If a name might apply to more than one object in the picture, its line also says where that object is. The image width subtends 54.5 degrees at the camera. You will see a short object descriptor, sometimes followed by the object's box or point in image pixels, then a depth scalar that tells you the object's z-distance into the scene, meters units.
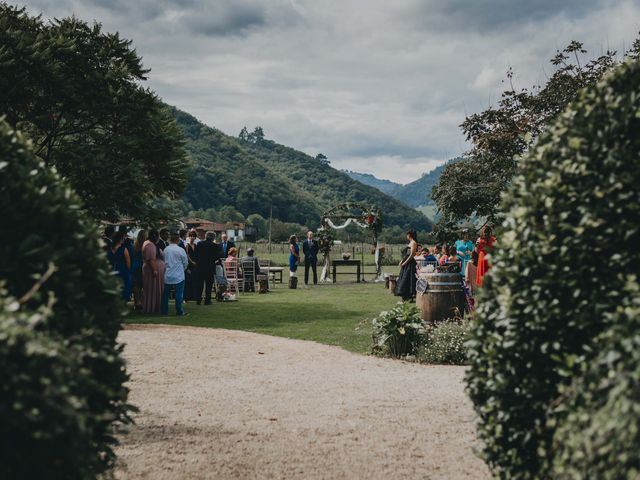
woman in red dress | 11.19
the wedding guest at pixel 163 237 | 15.77
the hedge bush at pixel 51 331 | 2.23
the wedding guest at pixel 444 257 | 16.62
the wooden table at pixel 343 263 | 28.31
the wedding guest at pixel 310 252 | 25.93
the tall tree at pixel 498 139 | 22.33
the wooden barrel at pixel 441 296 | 11.27
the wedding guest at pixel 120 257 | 13.88
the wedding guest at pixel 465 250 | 15.92
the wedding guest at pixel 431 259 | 17.63
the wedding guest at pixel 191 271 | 18.02
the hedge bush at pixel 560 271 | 2.89
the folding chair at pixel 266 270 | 23.92
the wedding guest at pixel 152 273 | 14.91
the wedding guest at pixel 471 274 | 13.10
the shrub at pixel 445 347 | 9.40
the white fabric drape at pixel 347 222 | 30.83
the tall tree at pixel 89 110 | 15.23
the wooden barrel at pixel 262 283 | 22.70
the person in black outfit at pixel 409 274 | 15.72
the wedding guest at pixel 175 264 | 14.77
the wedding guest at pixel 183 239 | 16.52
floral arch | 29.78
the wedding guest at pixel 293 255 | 24.67
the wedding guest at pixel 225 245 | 21.30
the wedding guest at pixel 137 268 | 15.23
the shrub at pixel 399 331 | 9.74
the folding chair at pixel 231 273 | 20.58
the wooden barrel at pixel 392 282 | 22.10
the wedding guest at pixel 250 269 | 22.72
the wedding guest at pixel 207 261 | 16.81
